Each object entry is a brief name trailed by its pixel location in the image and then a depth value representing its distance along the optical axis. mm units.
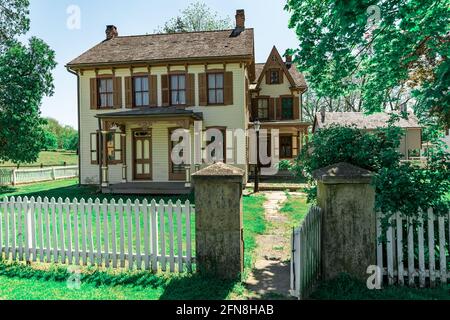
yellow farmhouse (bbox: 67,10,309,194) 16094
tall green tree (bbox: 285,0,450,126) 5531
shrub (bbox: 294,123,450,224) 4406
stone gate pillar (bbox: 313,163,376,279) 4363
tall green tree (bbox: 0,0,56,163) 17812
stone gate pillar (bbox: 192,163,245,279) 4578
